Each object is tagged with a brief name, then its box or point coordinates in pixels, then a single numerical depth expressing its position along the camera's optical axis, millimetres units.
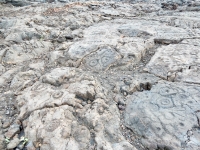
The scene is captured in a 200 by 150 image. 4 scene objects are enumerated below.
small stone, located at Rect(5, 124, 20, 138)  1640
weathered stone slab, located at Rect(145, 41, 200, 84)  2176
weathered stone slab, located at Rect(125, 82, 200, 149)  1494
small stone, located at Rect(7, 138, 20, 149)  1536
